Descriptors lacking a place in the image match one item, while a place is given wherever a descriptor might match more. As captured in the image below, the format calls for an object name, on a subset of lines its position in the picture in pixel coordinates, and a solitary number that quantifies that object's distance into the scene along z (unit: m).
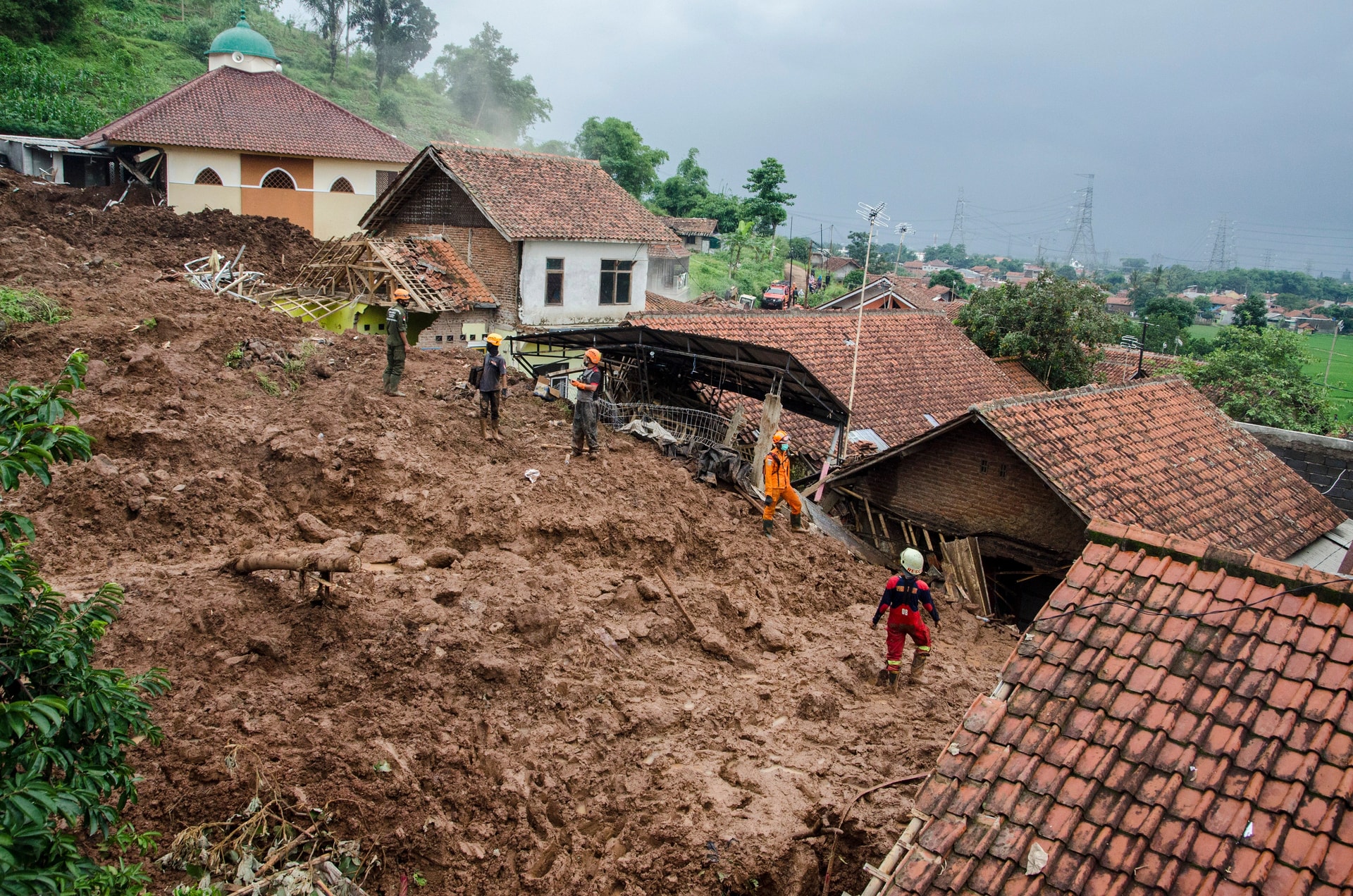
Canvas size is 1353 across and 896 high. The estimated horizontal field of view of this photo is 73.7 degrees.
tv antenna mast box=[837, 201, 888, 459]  16.19
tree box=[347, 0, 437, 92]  64.88
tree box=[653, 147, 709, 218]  61.38
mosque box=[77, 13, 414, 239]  29.47
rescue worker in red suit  8.78
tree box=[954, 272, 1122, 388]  26.09
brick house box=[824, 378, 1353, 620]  12.31
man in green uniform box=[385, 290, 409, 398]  13.88
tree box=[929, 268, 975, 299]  63.28
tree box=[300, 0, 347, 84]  63.50
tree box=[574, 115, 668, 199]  56.69
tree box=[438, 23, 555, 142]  72.12
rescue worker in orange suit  12.01
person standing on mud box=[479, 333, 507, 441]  13.18
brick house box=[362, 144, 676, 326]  23.94
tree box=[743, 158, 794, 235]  52.88
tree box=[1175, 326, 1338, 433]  26.36
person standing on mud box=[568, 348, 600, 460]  12.90
